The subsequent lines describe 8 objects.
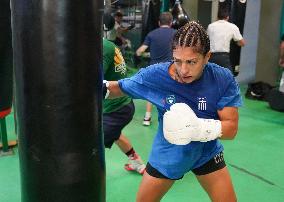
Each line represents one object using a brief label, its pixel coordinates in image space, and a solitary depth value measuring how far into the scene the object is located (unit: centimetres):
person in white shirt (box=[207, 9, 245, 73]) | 605
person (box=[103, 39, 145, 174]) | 307
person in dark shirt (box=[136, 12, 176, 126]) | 539
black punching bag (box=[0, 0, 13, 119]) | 255
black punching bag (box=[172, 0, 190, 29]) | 624
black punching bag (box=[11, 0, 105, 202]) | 136
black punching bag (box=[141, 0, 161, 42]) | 783
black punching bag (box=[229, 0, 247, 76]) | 646
